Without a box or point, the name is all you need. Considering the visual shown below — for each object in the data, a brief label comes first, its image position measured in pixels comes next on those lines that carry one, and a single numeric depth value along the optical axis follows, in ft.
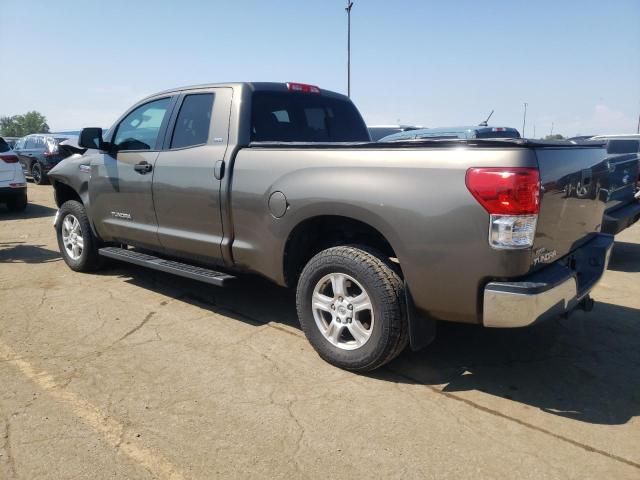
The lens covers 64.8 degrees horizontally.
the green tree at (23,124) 360.28
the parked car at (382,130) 57.93
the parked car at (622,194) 17.15
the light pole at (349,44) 70.45
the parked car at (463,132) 28.77
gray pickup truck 8.55
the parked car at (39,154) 50.47
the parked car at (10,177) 32.94
